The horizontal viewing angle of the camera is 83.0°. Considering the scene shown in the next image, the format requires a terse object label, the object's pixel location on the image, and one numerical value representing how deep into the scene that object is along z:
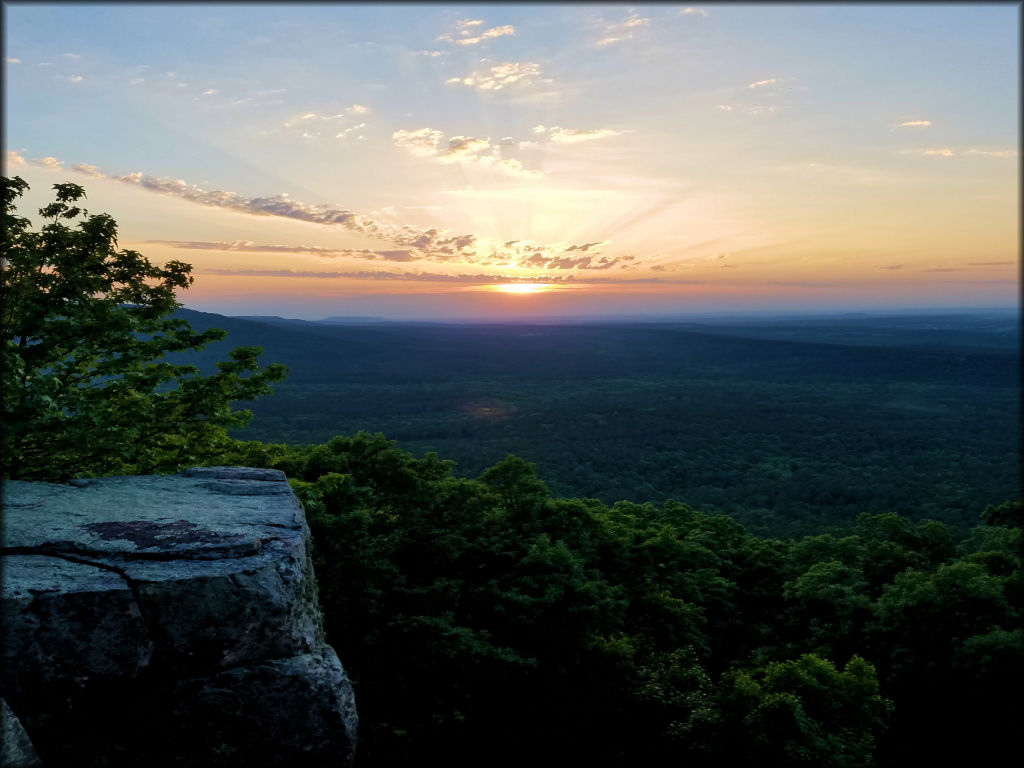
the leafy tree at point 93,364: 12.37
